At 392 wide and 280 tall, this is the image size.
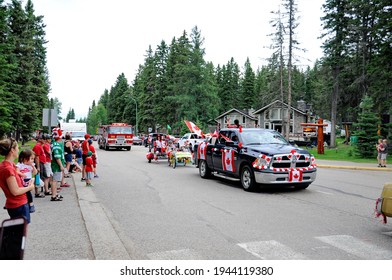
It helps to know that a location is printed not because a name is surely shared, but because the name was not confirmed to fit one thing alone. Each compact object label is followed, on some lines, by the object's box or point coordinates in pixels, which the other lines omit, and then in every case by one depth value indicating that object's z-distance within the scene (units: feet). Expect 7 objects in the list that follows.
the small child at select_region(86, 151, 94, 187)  41.11
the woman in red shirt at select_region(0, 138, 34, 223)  15.43
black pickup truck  35.65
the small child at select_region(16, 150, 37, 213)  20.47
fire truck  124.36
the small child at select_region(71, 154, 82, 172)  51.80
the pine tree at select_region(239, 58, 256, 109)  301.43
